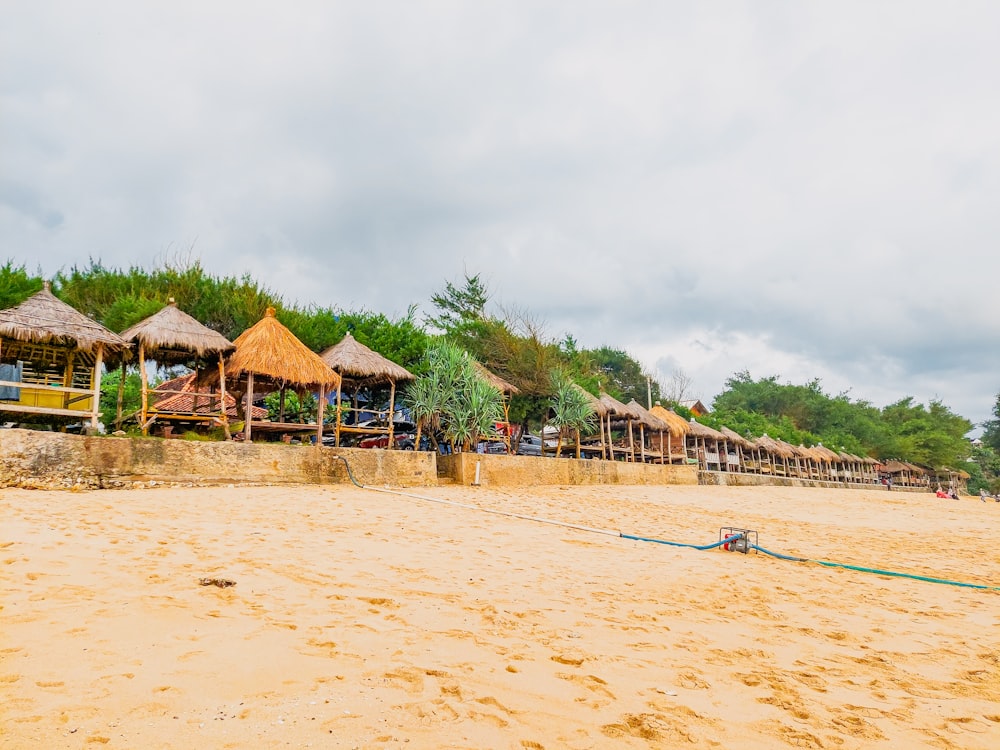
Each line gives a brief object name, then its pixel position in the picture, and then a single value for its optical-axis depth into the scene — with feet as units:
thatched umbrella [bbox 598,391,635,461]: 71.41
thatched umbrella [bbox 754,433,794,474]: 113.20
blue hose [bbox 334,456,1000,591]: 18.52
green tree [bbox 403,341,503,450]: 49.73
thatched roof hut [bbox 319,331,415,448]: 46.39
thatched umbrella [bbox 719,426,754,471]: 102.53
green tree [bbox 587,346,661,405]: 146.20
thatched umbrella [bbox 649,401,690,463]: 85.99
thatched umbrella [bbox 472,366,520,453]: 59.47
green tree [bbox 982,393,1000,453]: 193.15
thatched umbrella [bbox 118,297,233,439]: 36.70
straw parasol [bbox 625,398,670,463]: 76.38
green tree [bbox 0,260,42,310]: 42.60
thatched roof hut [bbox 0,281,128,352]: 31.96
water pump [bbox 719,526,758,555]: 22.61
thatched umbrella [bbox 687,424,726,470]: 95.50
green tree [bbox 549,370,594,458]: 61.57
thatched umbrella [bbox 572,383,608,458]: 64.13
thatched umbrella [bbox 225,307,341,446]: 39.70
